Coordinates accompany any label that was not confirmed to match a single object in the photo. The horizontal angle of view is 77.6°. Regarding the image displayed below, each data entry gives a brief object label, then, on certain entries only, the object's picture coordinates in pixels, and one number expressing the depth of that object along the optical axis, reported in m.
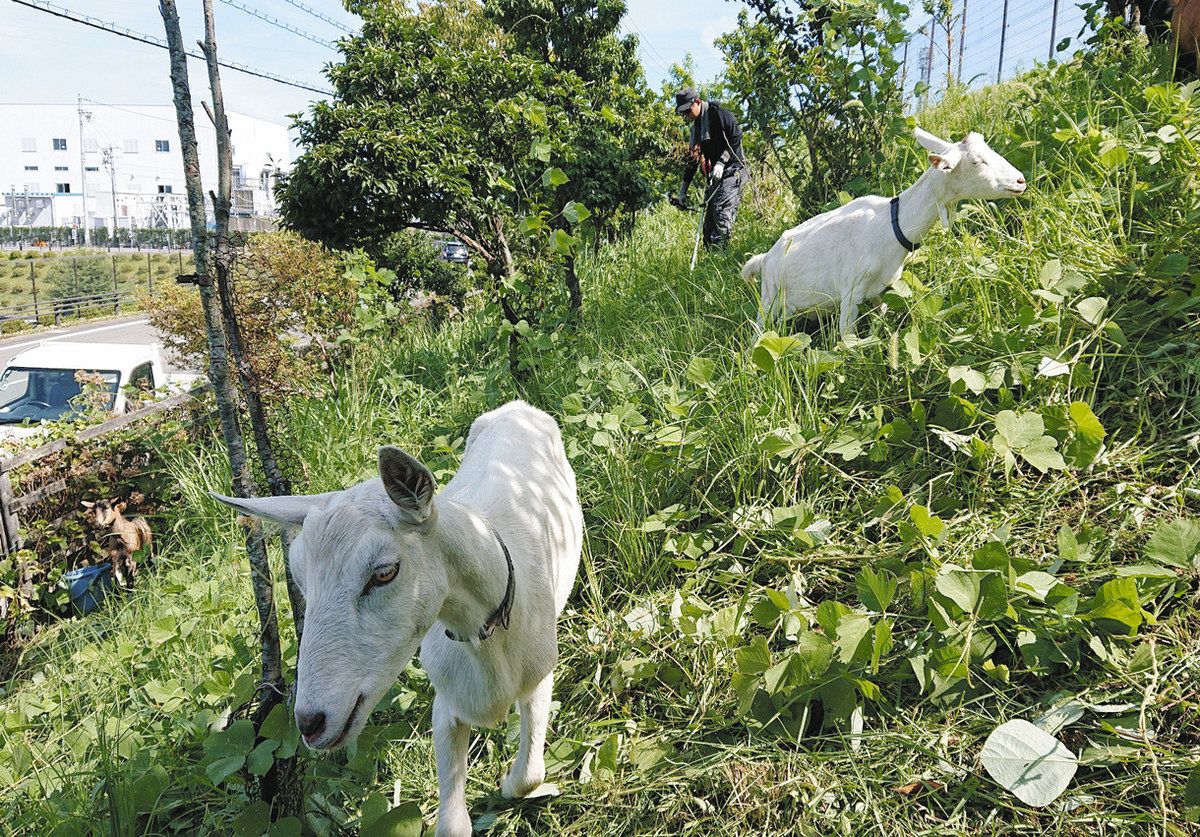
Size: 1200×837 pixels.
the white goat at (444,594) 1.70
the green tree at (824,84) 5.80
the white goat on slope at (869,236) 3.99
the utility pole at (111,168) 60.03
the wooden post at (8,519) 5.50
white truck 8.35
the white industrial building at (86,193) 64.56
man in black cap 7.32
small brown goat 5.80
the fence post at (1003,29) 10.63
